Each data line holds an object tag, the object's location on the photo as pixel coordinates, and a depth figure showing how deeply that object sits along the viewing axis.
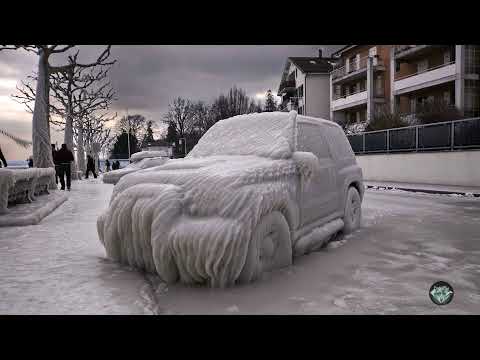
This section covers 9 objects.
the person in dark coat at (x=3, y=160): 6.90
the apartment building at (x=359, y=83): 28.08
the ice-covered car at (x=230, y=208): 2.78
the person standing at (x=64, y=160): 12.59
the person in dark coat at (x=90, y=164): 22.53
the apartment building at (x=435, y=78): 18.41
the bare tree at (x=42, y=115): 13.80
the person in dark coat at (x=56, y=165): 12.67
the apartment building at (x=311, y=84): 29.91
